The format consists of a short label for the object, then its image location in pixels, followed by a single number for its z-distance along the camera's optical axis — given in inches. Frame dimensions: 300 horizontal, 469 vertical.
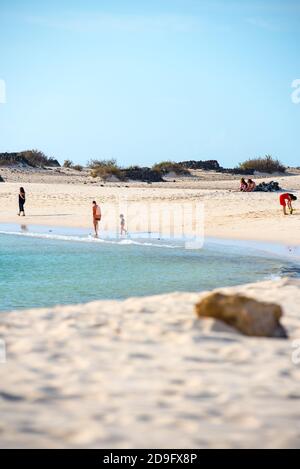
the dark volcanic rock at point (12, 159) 2399.1
